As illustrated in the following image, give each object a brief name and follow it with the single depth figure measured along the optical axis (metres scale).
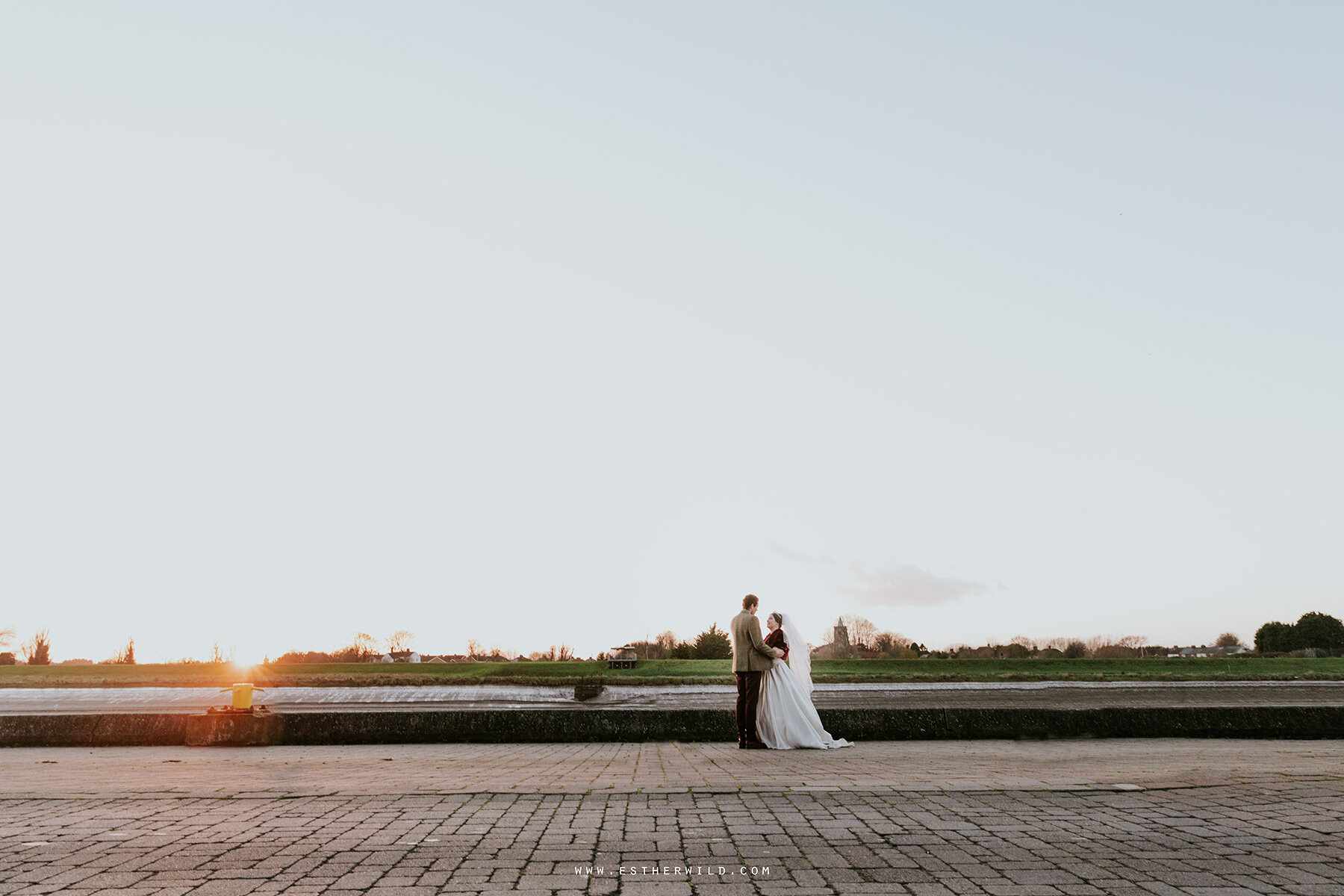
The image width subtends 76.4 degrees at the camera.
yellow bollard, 11.59
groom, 10.12
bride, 10.03
